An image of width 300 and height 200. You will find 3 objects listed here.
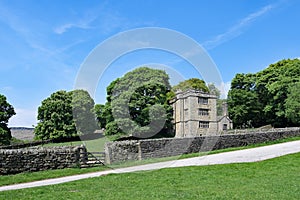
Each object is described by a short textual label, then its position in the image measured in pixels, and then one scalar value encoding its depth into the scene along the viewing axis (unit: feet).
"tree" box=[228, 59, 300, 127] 153.38
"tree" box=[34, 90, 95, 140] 153.79
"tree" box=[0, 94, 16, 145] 134.62
